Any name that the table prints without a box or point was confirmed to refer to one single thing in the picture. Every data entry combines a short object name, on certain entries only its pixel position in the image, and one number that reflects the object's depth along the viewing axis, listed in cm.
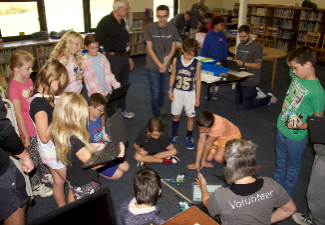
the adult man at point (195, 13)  868
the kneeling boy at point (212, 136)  271
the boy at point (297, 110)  200
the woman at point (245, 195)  143
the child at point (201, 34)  614
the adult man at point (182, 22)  853
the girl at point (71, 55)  298
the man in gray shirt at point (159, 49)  369
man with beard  425
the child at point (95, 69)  321
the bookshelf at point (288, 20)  798
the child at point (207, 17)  783
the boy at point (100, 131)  255
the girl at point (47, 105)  186
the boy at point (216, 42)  443
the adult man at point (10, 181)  158
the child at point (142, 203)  150
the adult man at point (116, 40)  372
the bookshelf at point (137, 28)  815
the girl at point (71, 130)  173
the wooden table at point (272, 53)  534
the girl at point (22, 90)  236
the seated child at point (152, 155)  291
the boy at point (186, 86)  328
